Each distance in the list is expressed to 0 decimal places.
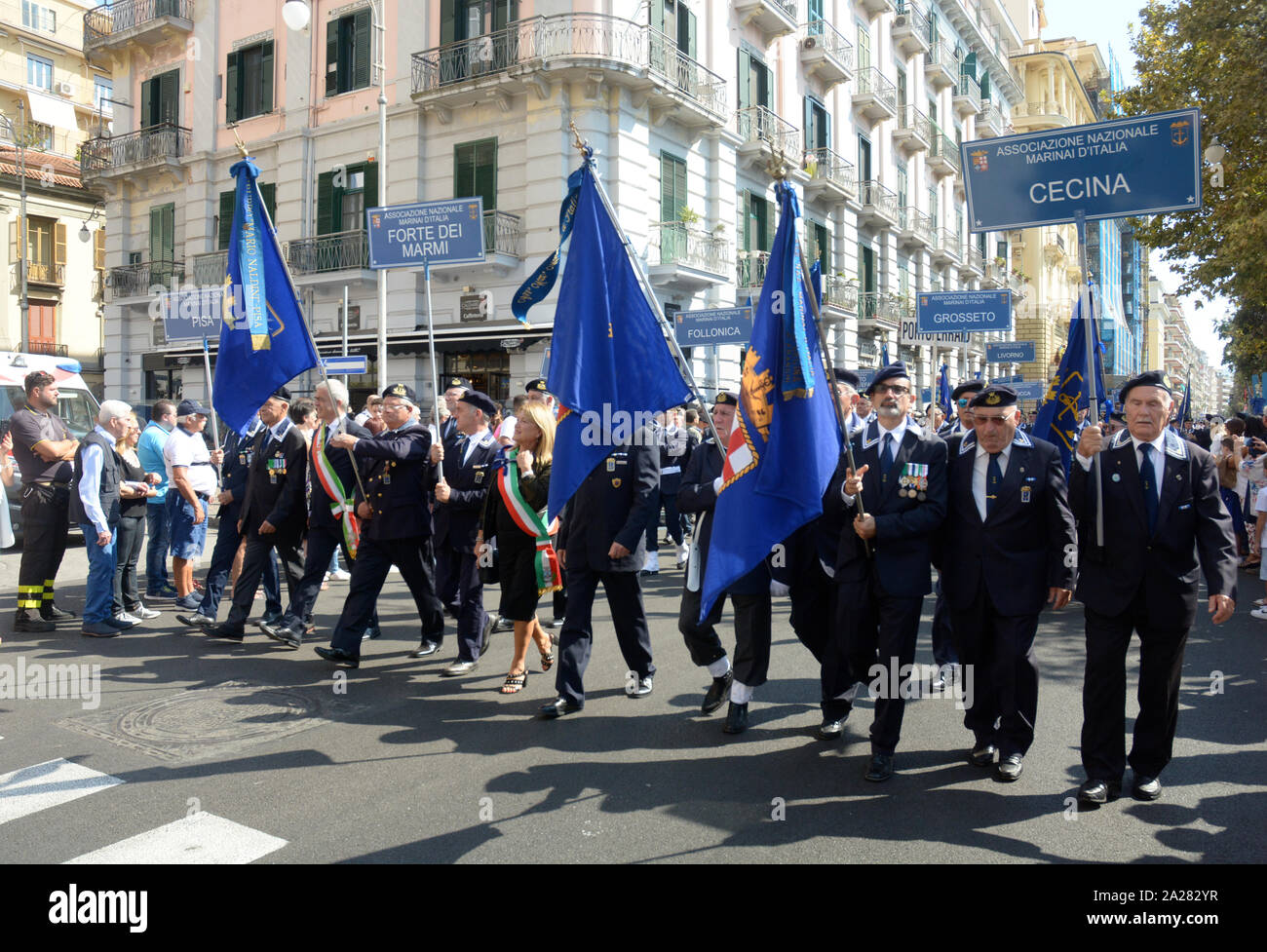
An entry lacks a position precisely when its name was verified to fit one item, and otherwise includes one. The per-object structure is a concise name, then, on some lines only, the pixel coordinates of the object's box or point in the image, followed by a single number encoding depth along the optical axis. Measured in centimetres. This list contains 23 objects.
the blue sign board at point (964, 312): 1523
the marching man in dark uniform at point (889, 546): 484
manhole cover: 524
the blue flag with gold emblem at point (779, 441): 501
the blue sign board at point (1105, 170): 600
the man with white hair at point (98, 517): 781
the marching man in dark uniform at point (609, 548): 579
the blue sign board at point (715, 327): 1714
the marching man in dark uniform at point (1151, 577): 450
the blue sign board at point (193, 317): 1354
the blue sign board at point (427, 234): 1058
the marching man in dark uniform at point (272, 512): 772
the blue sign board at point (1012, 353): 2128
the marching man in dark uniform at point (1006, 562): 475
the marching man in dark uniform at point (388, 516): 679
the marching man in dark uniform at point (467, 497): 688
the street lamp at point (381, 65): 1642
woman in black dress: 634
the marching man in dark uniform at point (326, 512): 757
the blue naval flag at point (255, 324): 695
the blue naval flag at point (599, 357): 571
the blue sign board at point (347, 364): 1573
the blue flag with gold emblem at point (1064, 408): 809
